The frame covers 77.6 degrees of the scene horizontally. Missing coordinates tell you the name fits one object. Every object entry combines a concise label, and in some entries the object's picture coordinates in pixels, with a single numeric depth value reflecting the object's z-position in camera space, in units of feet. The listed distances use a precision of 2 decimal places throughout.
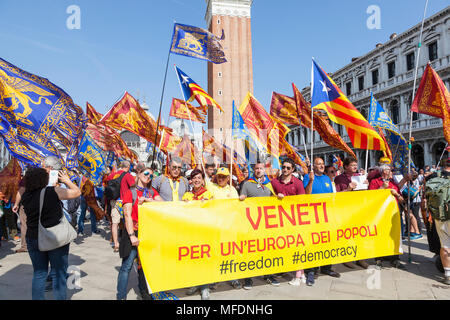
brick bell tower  149.89
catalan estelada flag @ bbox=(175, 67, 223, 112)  19.72
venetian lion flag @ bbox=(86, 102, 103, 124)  32.59
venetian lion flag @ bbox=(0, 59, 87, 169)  12.89
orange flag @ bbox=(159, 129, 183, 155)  35.71
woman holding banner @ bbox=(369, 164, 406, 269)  15.14
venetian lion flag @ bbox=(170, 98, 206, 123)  32.37
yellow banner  10.94
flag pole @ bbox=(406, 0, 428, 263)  14.40
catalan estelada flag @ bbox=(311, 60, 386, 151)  15.99
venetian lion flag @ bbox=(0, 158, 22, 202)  21.49
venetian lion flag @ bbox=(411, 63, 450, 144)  15.07
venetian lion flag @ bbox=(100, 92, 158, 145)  25.86
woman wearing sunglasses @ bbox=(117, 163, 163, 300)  10.36
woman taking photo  9.02
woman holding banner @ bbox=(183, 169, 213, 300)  12.49
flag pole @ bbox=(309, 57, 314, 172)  16.29
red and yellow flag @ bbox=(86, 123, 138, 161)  28.48
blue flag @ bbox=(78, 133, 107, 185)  18.92
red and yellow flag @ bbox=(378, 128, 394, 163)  17.40
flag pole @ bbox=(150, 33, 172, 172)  20.57
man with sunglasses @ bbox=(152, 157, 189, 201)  13.35
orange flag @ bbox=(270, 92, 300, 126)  24.70
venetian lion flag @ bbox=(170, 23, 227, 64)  19.62
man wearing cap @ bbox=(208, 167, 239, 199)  12.88
